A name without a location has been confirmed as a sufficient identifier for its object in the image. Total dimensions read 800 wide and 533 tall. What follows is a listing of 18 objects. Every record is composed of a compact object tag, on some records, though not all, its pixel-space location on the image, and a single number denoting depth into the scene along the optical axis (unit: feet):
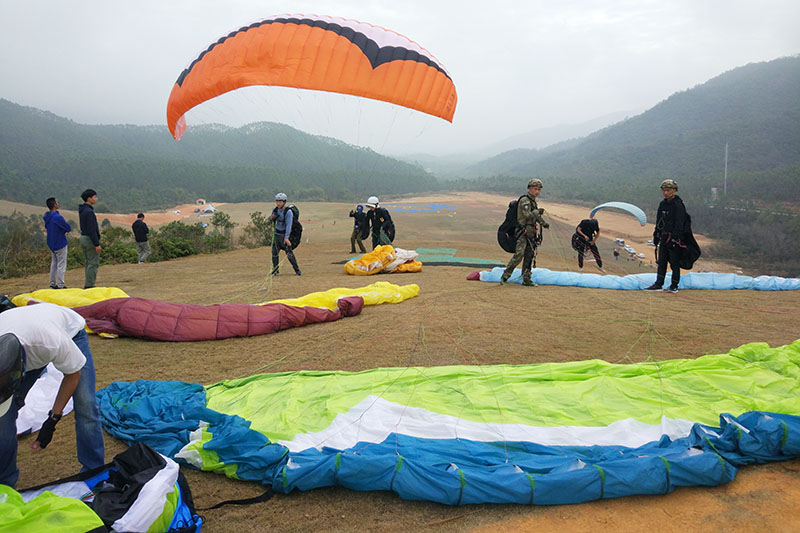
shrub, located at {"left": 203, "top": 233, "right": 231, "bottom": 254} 48.83
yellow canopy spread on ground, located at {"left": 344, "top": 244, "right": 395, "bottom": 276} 29.53
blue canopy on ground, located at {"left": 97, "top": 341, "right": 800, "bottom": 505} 8.05
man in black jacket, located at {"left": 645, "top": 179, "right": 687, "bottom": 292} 21.13
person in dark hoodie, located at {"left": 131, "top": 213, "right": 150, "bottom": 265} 35.65
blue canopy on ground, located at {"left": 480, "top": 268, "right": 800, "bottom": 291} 24.72
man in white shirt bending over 6.66
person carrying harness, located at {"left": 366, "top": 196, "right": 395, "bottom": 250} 32.53
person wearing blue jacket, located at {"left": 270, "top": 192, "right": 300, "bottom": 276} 26.16
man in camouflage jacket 21.83
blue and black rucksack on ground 5.74
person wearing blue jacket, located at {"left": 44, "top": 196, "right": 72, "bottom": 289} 22.95
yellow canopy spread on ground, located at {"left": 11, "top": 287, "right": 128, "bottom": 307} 18.37
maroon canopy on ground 16.55
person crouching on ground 25.43
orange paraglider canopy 22.12
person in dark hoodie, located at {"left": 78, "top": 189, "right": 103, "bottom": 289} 22.44
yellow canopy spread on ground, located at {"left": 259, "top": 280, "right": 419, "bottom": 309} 19.28
